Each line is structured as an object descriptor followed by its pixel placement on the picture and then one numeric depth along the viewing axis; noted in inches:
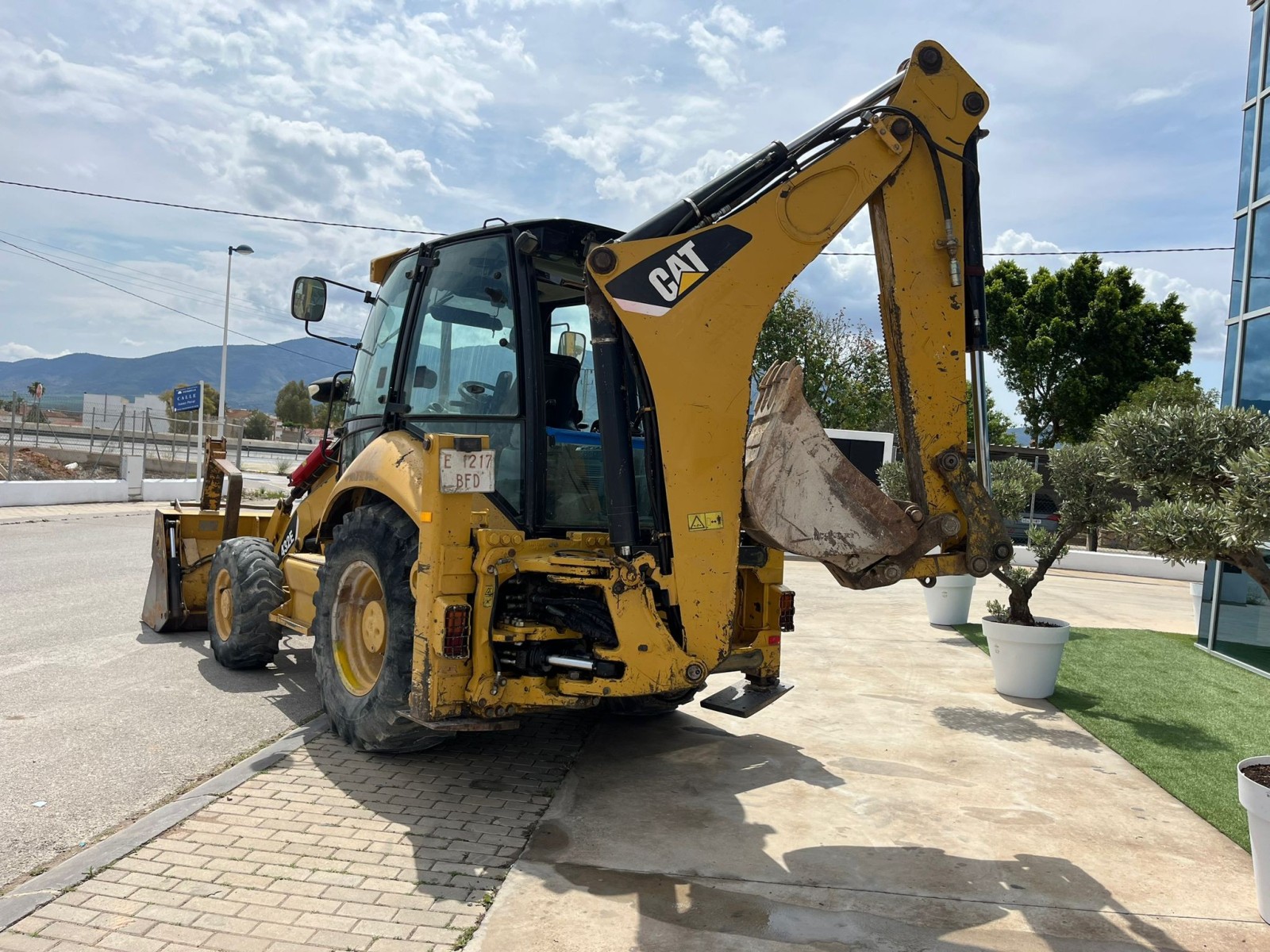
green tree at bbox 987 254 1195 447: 1026.7
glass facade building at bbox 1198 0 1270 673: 380.8
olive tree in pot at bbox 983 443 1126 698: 275.3
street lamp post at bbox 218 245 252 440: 1020.9
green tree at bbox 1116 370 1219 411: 722.2
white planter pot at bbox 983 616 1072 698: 284.0
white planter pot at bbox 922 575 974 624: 417.7
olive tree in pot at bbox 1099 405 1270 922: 143.4
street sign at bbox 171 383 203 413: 1122.0
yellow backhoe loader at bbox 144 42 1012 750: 158.2
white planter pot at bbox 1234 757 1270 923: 143.3
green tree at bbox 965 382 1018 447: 1501.6
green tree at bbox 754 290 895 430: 959.0
